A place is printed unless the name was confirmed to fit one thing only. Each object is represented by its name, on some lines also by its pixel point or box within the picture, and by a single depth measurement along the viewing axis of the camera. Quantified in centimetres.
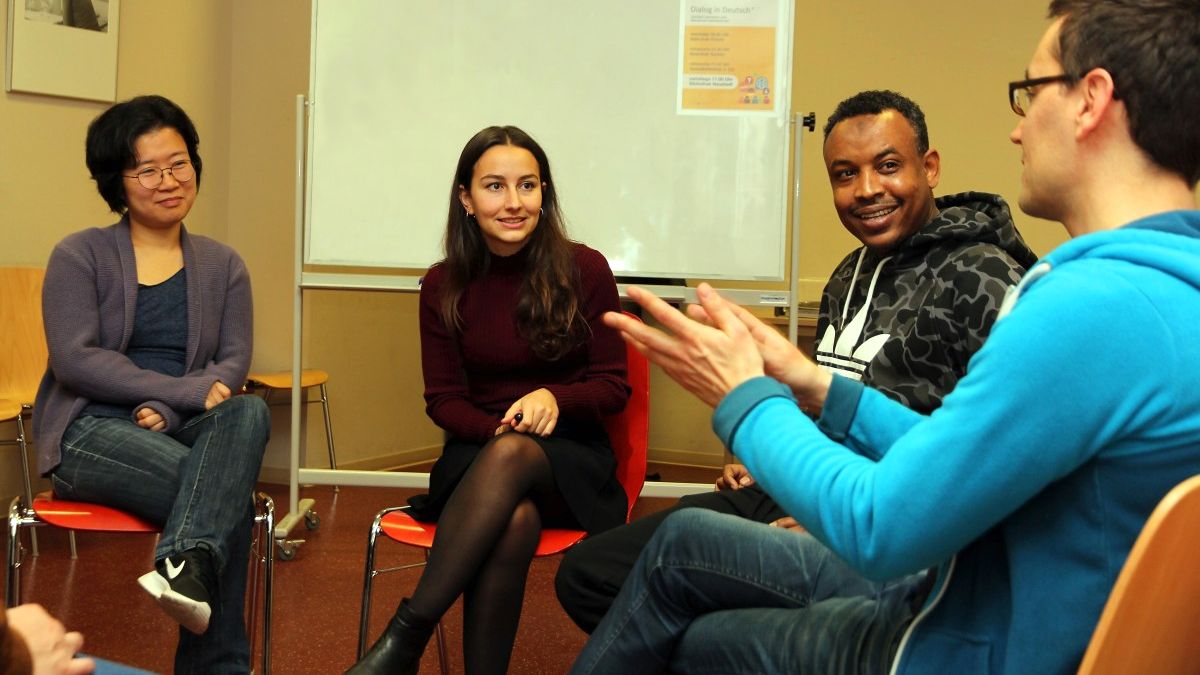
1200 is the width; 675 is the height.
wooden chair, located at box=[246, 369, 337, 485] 409
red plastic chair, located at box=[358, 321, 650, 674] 224
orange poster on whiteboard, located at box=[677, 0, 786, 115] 338
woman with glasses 193
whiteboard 343
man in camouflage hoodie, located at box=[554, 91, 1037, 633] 172
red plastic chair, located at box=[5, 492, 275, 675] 196
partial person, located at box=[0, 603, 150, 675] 99
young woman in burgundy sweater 189
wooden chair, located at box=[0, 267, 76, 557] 346
